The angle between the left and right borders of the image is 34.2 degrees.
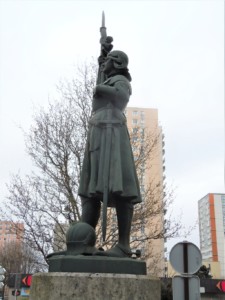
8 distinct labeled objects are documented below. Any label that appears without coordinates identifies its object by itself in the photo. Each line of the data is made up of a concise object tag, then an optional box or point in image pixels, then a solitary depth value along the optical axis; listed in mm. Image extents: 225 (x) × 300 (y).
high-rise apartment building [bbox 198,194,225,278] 67969
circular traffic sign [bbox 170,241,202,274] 4828
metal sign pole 4573
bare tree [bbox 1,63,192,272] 14312
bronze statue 4383
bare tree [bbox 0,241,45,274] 43969
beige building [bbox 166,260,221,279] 48612
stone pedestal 3484
